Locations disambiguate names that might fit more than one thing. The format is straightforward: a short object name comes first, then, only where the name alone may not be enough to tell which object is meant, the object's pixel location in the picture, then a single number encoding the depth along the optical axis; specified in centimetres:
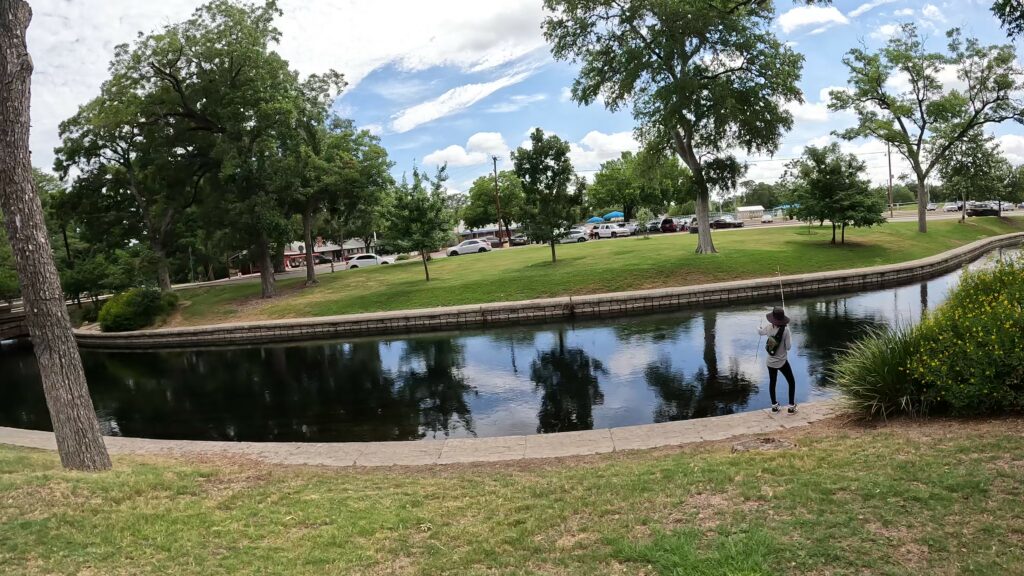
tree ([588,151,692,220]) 7494
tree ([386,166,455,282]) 2756
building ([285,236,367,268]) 8156
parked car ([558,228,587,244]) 5056
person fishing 860
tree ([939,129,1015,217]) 3775
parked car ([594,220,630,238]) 5372
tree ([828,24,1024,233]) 3369
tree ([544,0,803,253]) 2414
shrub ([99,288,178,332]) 2797
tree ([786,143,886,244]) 2814
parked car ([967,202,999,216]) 4781
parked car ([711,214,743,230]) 5184
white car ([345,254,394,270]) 4890
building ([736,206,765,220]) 7085
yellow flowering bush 625
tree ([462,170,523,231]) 7306
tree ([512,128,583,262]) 2816
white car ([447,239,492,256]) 4906
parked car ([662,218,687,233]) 5288
